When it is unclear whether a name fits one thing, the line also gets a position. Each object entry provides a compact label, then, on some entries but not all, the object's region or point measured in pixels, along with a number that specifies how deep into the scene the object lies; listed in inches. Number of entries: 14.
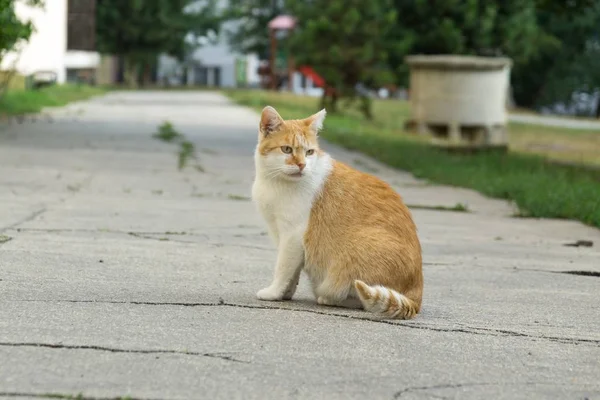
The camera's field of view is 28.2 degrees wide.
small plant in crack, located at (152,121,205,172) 565.5
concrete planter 906.1
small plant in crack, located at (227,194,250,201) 428.8
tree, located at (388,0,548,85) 1124.5
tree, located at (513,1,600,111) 1676.9
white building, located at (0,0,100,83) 1298.0
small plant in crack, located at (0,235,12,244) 283.5
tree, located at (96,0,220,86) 2097.7
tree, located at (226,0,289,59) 2273.6
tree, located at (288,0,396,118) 1111.6
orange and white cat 211.5
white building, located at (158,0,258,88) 2918.3
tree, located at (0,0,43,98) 632.4
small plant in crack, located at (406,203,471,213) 422.3
